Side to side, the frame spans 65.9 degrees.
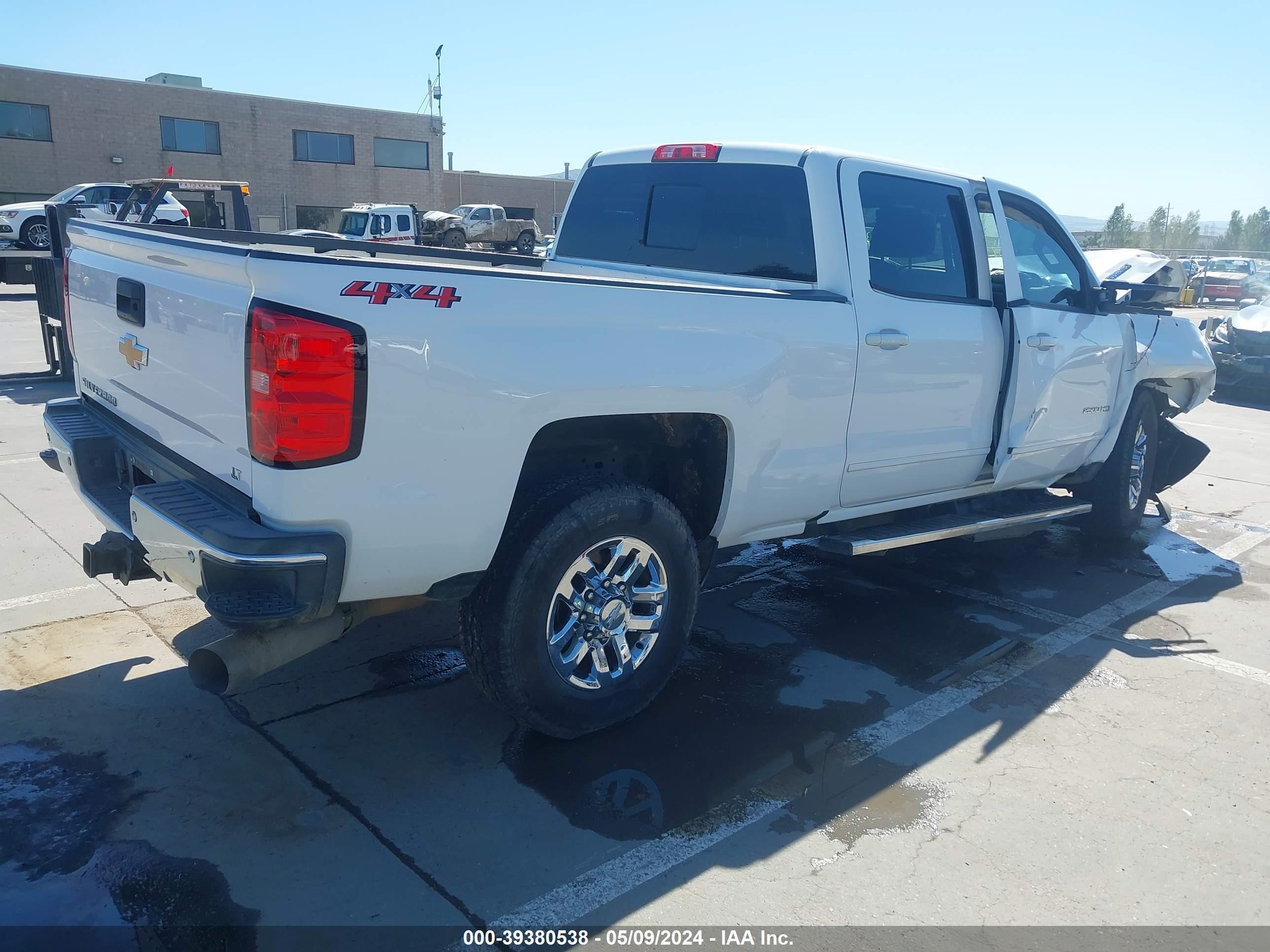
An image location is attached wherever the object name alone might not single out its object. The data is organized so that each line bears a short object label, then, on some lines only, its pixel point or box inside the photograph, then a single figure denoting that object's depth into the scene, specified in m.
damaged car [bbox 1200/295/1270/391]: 13.48
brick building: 35.06
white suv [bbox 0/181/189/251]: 23.33
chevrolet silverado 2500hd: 2.80
